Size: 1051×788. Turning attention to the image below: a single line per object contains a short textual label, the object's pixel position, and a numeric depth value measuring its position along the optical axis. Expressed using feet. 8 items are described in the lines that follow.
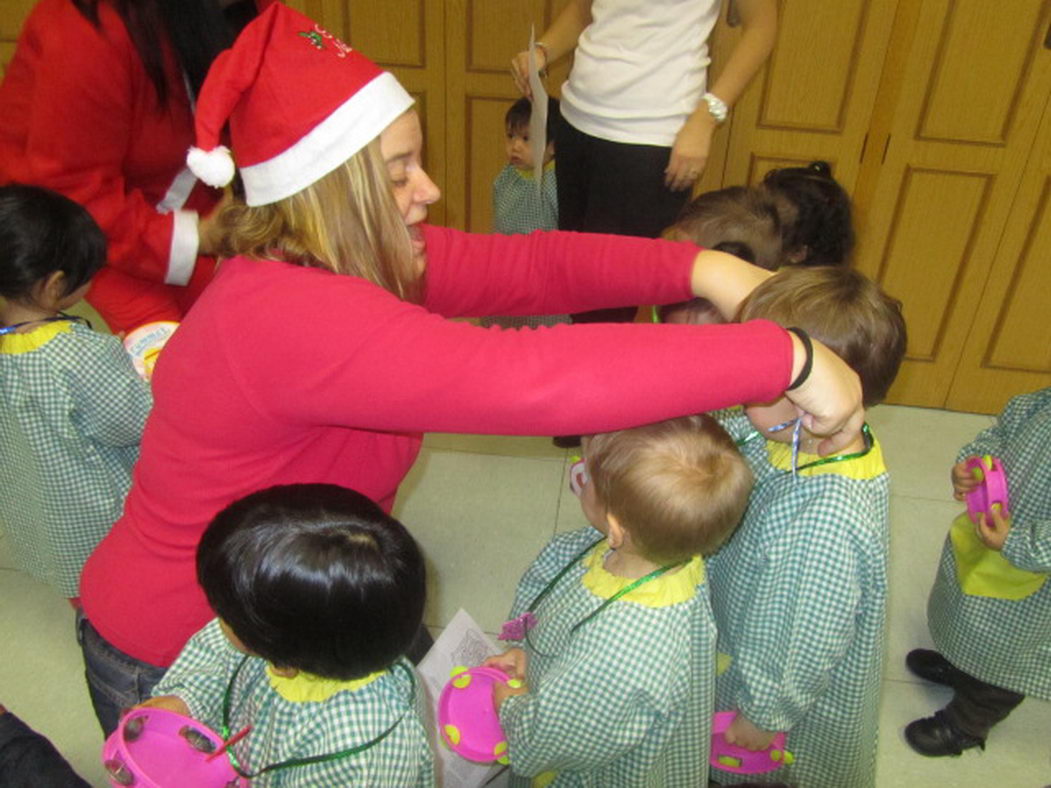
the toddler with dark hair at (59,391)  5.05
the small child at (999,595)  5.12
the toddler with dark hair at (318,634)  2.99
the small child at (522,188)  9.49
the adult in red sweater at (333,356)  2.75
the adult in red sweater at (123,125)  4.74
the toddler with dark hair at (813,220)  5.96
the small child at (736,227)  5.61
